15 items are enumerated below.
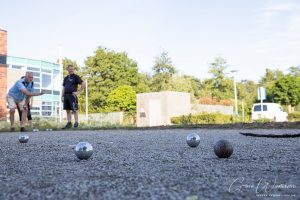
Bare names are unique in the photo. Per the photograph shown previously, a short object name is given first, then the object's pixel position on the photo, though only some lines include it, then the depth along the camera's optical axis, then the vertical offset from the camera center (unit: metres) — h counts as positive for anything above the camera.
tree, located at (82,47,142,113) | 41.62 +5.69
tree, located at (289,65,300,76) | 45.91 +6.15
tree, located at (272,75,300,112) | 37.88 +2.89
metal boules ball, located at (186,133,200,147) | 4.71 -0.28
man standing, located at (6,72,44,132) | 10.45 +0.77
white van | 23.98 +0.41
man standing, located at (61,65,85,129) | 11.09 +1.00
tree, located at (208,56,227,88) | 45.03 +6.36
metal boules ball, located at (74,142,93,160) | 3.42 -0.29
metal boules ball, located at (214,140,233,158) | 3.40 -0.29
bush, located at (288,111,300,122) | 26.42 +0.11
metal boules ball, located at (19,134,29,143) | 6.05 -0.28
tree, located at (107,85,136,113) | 35.56 +2.15
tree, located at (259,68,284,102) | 54.19 +6.52
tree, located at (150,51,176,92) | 41.26 +5.76
